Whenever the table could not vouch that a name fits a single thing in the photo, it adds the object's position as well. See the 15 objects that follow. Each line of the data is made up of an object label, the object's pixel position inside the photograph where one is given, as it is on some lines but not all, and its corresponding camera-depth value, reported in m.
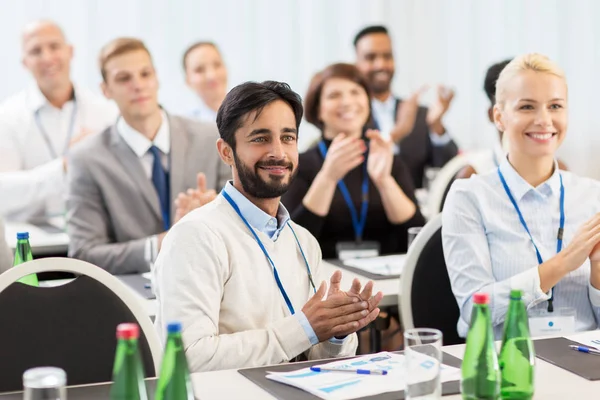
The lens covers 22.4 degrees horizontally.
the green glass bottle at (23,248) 4.11
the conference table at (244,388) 2.84
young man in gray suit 5.57
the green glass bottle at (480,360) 2.54
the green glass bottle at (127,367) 2.11
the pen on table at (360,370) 2.97
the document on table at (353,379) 2.81
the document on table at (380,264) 5.23
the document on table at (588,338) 3.45
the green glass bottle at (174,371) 2.21
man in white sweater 3.40
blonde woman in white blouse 4.10
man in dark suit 9.86
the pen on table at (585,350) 3.32
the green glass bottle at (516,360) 2.71
